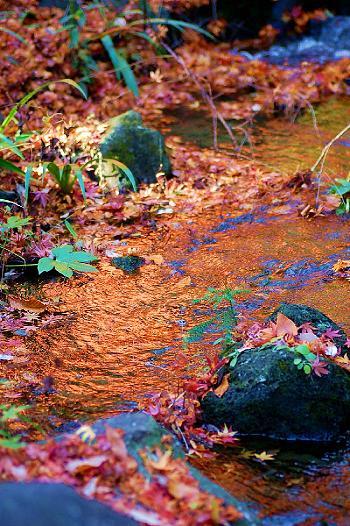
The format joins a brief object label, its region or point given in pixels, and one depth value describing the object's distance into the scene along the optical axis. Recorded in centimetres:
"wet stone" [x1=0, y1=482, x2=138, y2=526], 196
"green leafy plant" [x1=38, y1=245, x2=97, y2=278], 421
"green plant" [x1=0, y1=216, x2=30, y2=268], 454
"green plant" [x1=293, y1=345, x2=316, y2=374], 309
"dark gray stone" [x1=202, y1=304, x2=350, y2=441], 312
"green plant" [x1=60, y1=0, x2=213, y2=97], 830
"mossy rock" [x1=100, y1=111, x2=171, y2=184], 630
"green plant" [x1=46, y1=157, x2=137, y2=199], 558
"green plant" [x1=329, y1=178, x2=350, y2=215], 570
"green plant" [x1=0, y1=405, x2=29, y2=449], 229
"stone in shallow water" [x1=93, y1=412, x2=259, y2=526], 236
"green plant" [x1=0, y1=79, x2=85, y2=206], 485
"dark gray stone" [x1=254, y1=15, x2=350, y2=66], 1034
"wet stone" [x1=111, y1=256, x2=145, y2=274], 502
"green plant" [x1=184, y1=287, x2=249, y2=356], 400
